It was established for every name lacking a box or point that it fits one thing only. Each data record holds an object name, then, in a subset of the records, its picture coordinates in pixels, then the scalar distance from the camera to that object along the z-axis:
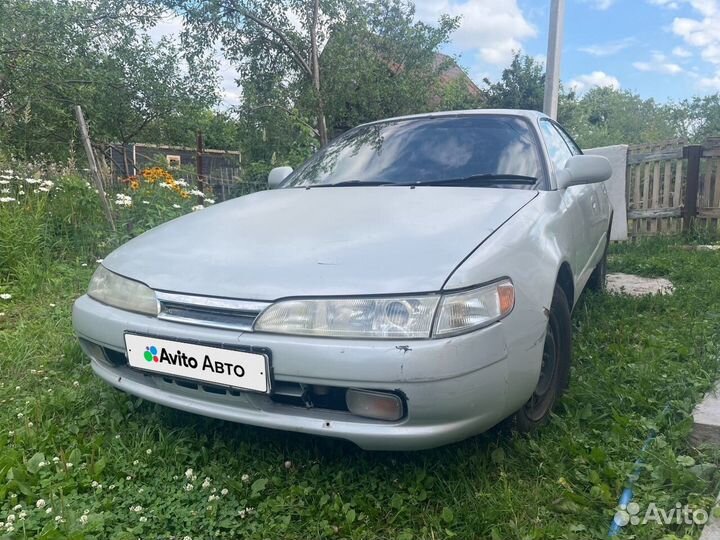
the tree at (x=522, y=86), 15.27
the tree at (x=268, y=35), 9.52
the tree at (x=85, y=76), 7.45
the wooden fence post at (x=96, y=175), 4.42
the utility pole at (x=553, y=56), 5.85
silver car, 1.48
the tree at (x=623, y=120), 39.19
